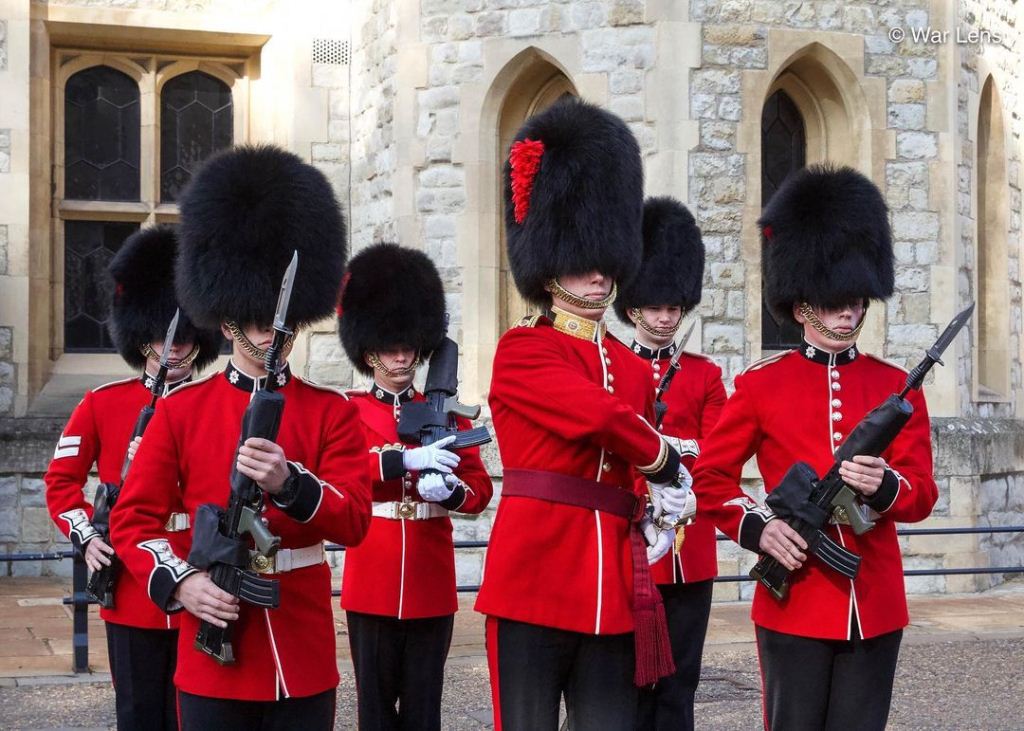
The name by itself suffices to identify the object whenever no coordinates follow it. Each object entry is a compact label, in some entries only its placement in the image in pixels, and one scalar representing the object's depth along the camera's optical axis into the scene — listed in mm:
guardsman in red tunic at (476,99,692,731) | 3600
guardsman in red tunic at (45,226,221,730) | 4453
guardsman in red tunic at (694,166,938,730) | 3930
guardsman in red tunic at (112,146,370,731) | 3346
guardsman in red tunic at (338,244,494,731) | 4875
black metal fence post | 6926
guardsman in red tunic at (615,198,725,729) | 5051
